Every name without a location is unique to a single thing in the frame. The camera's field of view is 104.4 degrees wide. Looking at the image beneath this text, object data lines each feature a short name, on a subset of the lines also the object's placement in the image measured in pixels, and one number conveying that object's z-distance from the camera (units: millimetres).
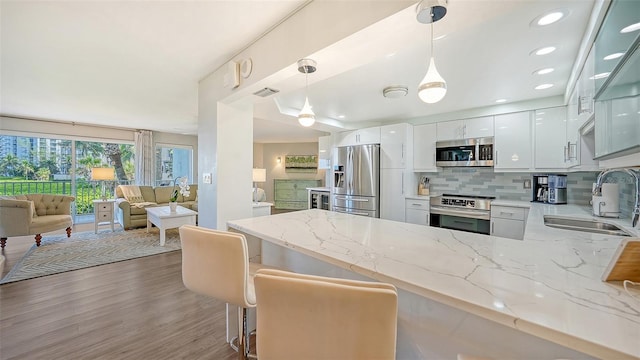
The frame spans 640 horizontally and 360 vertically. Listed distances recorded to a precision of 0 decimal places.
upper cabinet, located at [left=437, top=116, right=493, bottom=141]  3453
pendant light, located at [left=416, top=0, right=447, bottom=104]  1073
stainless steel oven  3322
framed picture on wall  8445
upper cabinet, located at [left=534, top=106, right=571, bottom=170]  2939
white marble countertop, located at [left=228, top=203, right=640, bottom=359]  571
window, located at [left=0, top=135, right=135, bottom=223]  5035
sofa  5098
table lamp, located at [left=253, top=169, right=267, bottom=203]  3838
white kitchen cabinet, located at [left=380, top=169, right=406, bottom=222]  4000
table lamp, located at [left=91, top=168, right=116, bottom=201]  5160
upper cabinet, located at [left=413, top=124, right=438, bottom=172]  3910
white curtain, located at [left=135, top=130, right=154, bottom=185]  6426
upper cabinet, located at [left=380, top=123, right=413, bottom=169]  3990
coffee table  4089
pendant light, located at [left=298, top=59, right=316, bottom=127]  1657
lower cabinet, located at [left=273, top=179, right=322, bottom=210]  8430
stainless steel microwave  3461
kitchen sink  1815
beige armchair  3529
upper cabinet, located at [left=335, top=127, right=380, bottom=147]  4293
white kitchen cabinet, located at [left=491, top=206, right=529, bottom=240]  2975
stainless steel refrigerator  4207
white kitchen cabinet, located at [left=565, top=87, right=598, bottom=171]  2094
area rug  3066
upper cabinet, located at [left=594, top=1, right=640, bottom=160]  999
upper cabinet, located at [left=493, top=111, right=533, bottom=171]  3168
